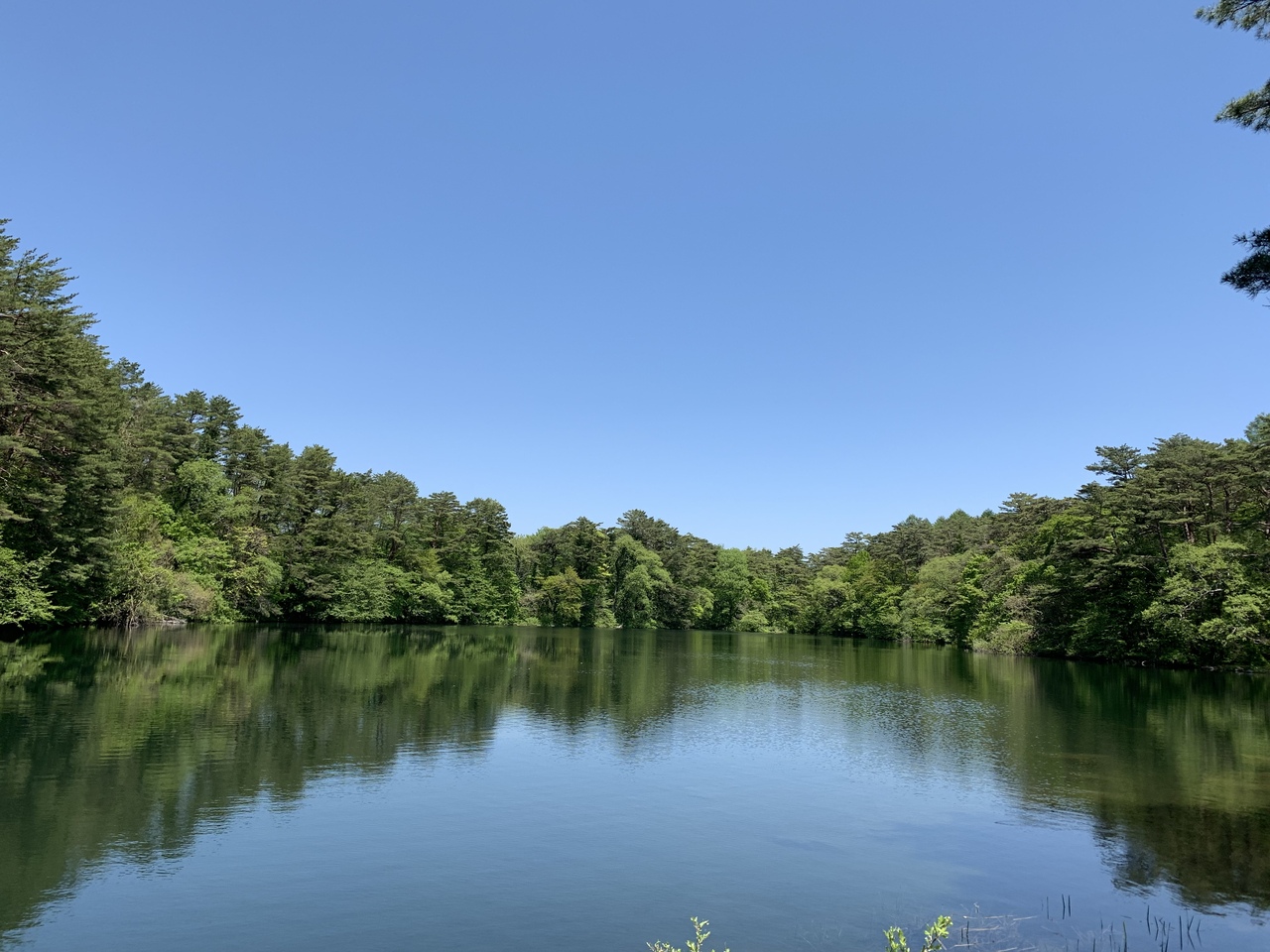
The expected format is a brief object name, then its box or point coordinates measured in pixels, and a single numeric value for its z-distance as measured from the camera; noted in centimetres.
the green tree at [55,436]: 3338
